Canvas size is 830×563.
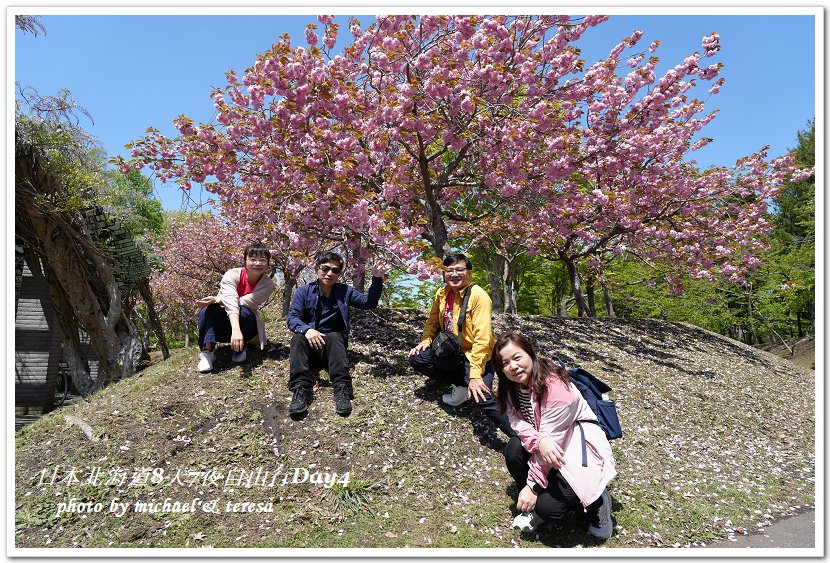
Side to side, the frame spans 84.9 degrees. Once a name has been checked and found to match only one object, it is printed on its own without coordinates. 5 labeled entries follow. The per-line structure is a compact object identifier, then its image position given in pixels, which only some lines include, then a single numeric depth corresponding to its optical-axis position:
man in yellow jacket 3.81
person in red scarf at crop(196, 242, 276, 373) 4.89
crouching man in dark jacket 4.36
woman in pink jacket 2.96
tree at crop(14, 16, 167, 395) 7.59
